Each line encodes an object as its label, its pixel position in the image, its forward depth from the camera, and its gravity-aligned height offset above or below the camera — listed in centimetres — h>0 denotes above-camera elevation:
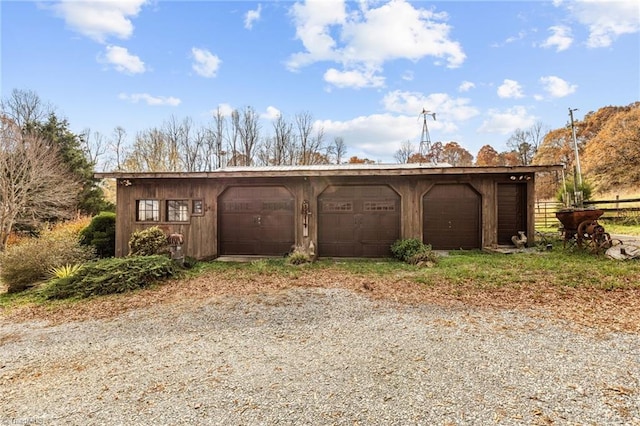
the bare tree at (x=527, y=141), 3325 +787
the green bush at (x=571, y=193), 1678 +122
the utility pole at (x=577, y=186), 1552 +157
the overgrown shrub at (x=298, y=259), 849 -114
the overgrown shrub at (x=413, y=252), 793 -96
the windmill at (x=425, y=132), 1336 +367
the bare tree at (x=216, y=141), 2584 +632
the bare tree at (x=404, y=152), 3199 +657
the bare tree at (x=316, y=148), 2661 +585
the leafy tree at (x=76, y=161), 1720 +323
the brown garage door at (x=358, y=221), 962 -14
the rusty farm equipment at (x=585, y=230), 806 -42
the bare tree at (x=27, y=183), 1294 +159
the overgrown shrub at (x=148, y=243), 840 -70
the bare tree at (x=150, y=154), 2367 +485
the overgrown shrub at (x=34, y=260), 687 -95
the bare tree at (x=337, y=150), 2814 +606
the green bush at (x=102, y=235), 1049 -57
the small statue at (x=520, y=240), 931 -74
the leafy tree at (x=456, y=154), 3322 +661
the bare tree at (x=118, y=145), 2473 +576
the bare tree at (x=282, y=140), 2603 +642
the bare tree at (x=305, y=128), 2661 +755
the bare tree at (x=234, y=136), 2602 +673
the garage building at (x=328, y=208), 939 +26
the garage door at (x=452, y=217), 953 -4
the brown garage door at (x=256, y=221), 991 -12
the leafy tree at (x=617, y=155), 2108 +423
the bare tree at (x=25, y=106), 1864 +680
